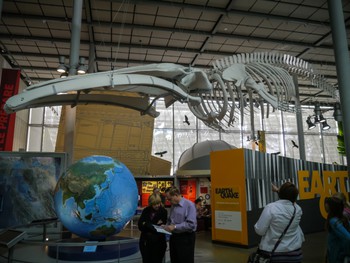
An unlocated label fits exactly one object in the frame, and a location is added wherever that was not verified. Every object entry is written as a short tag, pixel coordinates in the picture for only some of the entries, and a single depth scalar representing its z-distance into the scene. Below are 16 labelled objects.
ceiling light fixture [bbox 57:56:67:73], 8.64
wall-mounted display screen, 7.43
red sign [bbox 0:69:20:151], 12.62
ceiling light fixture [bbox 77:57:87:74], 8.72
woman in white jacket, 3.00
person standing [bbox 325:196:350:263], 3.16
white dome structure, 14.46
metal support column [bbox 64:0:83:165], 8.92
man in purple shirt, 3.98
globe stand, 5.32
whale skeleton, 4.69
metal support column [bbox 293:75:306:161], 17.39
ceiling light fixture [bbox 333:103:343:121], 14.65
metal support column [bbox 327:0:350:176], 9.03
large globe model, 5.12
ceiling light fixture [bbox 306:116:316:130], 18.10
